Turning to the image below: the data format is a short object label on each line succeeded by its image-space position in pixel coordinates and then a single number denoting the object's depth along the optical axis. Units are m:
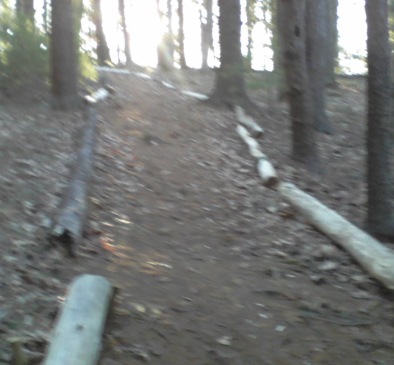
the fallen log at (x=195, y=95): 18.15
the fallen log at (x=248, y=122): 15.31
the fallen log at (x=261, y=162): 11.49
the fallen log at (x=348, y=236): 7.38
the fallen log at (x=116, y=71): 22.43
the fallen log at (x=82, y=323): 4.90
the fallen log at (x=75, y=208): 7.34
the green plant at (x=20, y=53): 14.13
